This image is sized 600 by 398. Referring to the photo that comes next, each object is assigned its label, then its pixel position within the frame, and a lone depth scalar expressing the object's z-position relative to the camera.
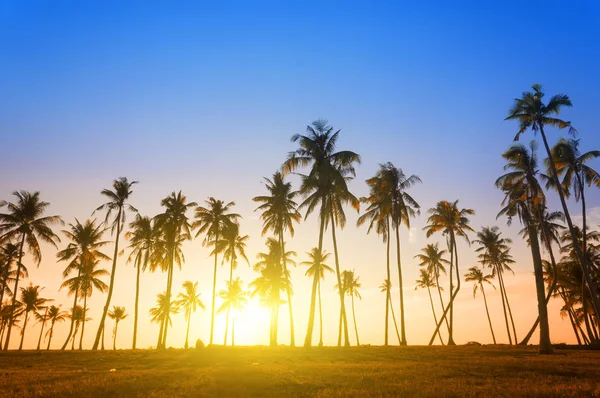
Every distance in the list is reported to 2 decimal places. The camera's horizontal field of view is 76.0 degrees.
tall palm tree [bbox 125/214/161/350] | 46.47
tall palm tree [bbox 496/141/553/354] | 29.86
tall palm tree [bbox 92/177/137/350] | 40.98
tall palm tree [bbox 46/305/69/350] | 80.31
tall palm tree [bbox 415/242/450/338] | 58.09
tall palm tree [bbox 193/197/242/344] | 47.09
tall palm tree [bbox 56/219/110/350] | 48.03
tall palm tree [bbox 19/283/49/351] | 65.00
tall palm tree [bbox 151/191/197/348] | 44.31
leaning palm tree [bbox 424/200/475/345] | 45.19
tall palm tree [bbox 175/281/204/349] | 73.00
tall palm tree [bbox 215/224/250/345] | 48.75
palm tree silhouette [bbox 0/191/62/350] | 40.16
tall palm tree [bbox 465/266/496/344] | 64.81
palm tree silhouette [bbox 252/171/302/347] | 42.66
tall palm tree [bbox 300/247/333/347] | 58.97
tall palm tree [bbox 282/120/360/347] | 33.09
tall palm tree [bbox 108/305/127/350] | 89.44
